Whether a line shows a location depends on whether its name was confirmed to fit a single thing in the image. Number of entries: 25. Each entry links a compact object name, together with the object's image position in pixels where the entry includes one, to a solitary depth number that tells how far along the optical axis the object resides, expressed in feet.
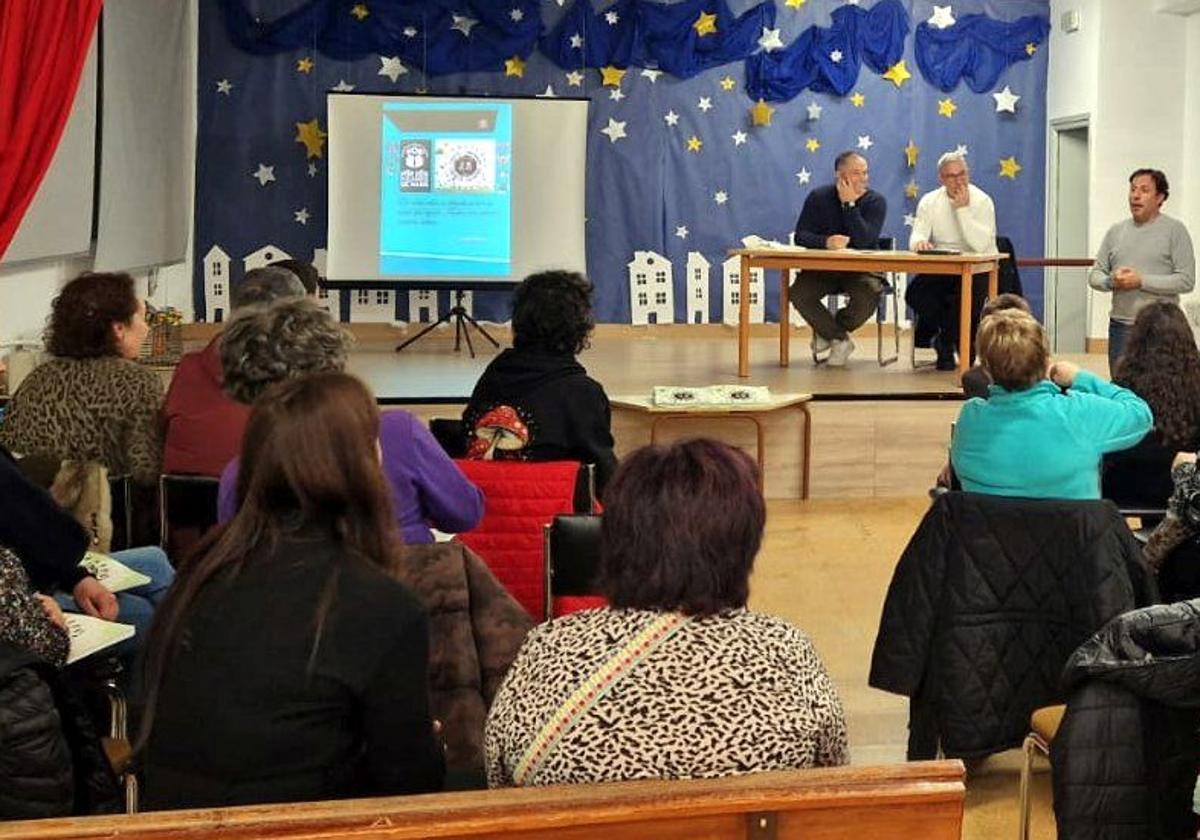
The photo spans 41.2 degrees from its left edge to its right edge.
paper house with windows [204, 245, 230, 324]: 34.32
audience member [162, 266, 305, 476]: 13.29
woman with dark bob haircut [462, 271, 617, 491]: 14.06
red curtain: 16.60
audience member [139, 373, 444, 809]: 6.39
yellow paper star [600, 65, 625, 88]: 35.17
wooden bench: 5.22
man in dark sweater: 27.78
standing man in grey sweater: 24.70
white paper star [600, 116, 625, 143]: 35.37
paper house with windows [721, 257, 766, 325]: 36.04
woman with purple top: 10.44
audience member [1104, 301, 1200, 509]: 13.97
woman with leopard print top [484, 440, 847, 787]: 6.07
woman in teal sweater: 11.61
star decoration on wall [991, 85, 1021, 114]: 36.27
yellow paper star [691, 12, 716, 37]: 35.32
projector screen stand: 31.71
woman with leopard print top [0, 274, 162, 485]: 13.62
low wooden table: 22.27
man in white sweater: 27.40
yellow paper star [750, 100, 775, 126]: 35.63
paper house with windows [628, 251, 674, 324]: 35.81
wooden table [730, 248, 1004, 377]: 24.79
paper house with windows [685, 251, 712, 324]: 35.96
